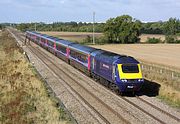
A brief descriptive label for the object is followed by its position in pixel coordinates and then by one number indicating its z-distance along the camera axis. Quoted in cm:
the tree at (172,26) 15488
